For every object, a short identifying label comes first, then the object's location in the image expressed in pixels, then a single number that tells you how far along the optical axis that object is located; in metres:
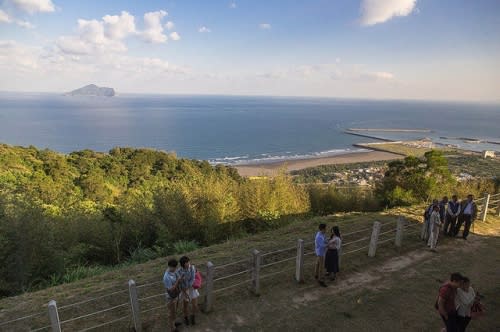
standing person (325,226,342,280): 7.70
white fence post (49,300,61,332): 5.19
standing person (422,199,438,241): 10.36
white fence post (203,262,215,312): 6.50
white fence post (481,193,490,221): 13.63
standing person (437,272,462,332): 5.32
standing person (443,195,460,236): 11.12
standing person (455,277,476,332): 5.29
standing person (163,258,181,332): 5.83
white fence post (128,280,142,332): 5.81
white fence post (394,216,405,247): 10.27
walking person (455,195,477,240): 10.97
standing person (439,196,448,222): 10.85
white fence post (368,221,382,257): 9.38
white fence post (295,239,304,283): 7.73
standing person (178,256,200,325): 5.96
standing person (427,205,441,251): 9.99
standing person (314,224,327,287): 7.62
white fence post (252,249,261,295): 7.23
